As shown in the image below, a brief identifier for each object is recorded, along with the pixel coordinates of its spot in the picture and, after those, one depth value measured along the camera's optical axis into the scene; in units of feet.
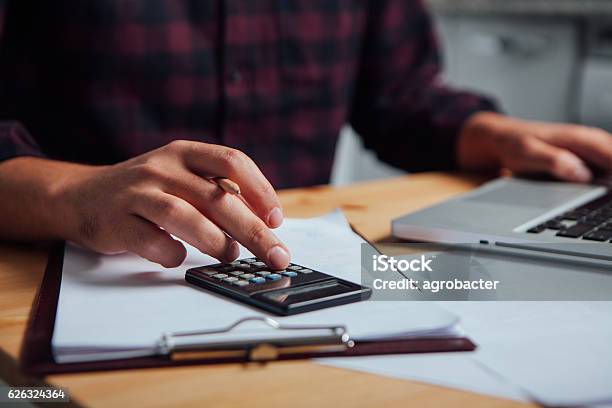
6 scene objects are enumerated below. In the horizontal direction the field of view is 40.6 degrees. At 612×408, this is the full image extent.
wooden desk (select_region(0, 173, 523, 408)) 1.26
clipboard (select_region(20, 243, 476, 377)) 1.38
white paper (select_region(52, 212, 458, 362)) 1.44
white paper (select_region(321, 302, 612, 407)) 1.30
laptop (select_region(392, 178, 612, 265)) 2.04
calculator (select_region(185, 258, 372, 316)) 1.59
